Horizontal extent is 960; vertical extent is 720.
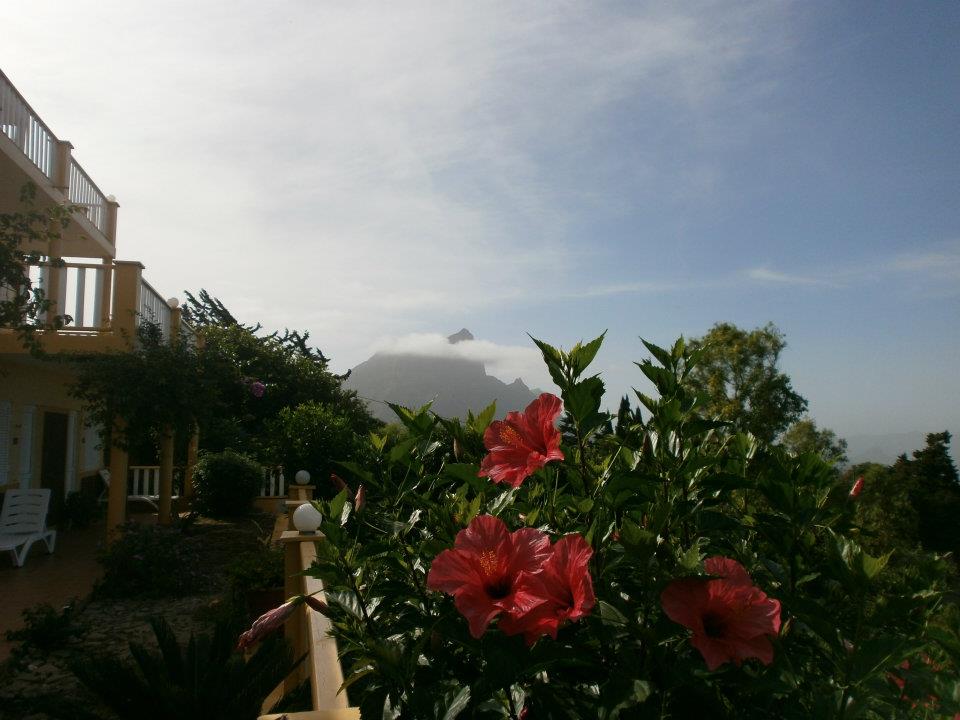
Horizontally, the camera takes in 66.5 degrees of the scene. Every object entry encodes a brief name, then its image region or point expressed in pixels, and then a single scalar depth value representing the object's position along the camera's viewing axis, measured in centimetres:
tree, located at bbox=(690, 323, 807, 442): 2573
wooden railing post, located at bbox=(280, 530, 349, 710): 208
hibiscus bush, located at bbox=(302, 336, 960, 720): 87
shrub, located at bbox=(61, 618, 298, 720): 257
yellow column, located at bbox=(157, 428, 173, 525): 1188
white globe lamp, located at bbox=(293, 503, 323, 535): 374
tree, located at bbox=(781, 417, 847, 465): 2476
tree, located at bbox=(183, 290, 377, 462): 1672
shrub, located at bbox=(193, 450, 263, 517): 1267
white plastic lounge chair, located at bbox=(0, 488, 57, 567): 949
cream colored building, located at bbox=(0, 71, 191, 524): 1001
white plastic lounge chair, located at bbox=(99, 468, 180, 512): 1421
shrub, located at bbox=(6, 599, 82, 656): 605
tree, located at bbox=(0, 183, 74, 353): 739
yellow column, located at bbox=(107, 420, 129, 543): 968
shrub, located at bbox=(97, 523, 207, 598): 798
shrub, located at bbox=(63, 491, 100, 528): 1226
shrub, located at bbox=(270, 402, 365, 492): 1317
